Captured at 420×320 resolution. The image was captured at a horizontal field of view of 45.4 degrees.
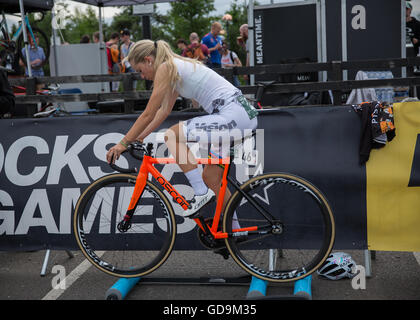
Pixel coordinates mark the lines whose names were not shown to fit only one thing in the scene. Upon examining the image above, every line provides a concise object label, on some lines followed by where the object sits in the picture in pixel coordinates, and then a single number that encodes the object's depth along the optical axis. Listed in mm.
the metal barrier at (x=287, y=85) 5516
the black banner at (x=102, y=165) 4660
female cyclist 4031
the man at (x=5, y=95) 5145
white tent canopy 12789
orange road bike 4156
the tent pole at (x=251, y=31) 10227
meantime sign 10461
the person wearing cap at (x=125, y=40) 13797
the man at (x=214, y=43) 12734
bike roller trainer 4090
